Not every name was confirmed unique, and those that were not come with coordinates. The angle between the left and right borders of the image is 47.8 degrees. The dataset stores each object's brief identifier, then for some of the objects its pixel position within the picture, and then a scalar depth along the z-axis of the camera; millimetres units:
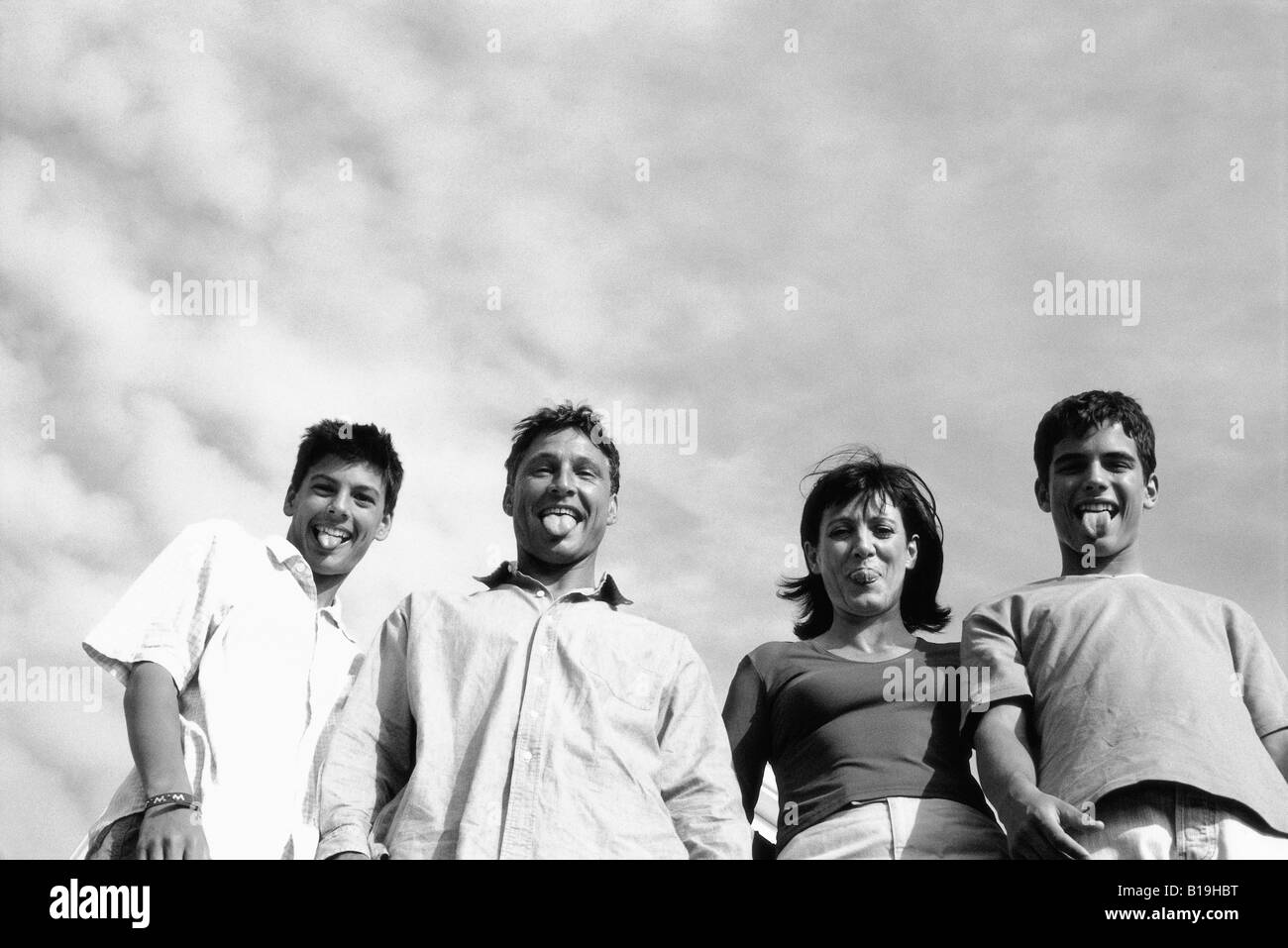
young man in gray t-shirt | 4277
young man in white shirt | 4402
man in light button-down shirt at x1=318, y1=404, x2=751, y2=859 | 4332
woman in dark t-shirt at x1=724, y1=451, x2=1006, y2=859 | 4625
